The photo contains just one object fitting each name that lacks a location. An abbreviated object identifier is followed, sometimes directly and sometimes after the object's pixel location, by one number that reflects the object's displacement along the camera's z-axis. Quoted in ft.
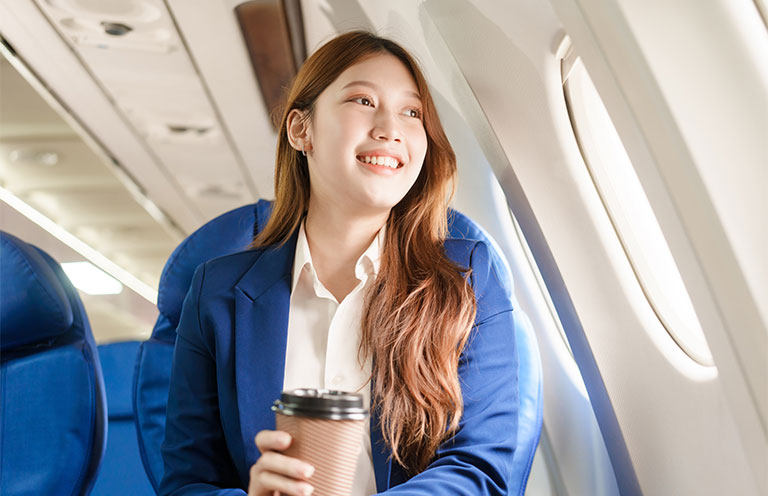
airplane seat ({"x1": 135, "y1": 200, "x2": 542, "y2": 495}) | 6.23
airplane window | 5.72
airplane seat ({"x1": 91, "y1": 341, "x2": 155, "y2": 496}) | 8.00
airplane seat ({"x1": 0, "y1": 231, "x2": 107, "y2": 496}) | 5.97
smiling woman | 4.85
